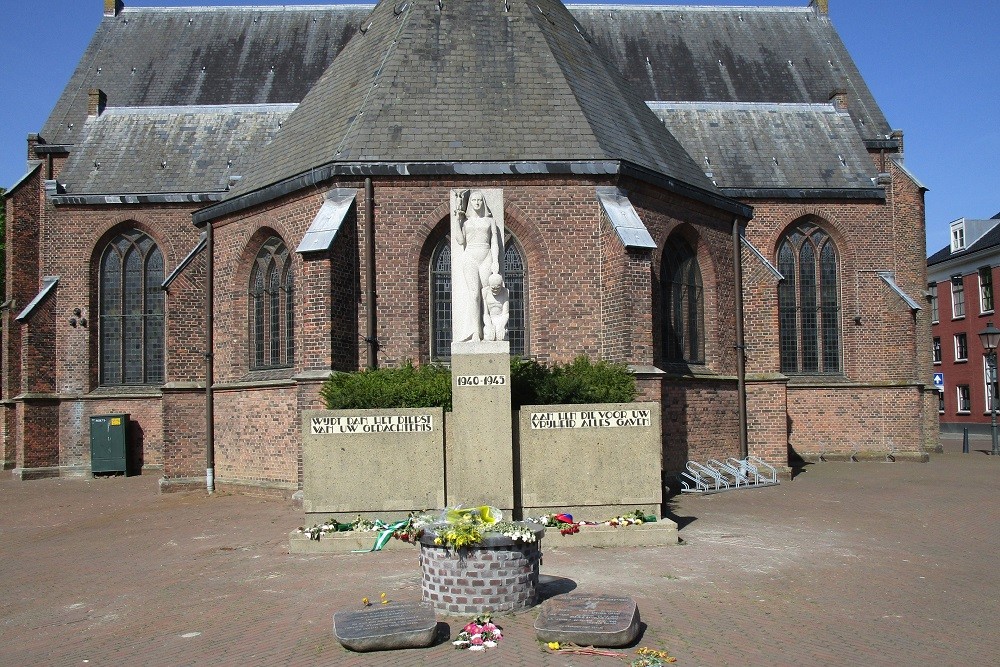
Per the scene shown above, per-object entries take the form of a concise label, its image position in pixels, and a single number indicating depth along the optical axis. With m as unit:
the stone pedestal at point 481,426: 10.97
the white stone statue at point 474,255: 10.87
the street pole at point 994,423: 27.55
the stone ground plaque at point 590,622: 6.72
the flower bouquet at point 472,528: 7.65
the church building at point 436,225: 16.86
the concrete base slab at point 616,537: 11.34
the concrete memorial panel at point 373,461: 11.87
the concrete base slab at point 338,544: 11.38
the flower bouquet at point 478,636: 6.93
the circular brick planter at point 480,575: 7.73
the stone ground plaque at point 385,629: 6.80
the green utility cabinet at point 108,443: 22.92
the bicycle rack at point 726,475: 17.47
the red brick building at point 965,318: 43.69
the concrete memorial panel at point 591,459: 11.88
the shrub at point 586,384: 12.84
